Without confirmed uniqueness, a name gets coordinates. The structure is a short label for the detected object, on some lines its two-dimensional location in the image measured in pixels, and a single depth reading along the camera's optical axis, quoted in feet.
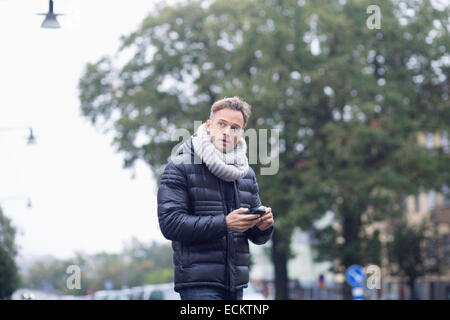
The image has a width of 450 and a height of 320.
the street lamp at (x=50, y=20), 48.44
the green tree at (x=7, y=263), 51.96
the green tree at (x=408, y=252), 138.92
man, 13.05
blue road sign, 65.98
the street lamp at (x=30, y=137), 70.34
